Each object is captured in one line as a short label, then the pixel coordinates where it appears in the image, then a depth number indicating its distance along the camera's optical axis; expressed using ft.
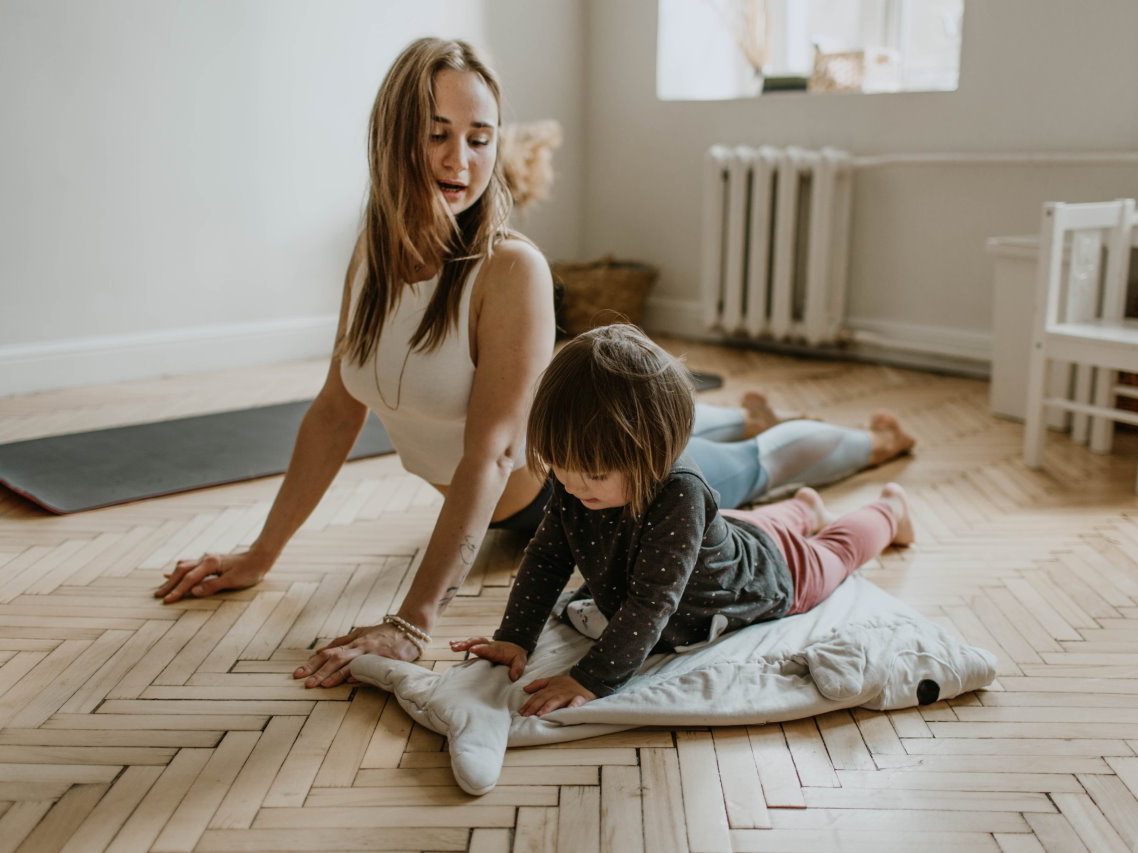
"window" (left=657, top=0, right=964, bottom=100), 12.64
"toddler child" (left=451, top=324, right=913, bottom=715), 4.35
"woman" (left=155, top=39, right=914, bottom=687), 5.23
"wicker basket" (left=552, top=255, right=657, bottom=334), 13.76
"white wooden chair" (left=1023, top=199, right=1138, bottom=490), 8.27
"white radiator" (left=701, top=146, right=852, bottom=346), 12.40
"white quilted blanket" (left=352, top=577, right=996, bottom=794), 4.58
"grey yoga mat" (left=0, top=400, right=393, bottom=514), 8.04
